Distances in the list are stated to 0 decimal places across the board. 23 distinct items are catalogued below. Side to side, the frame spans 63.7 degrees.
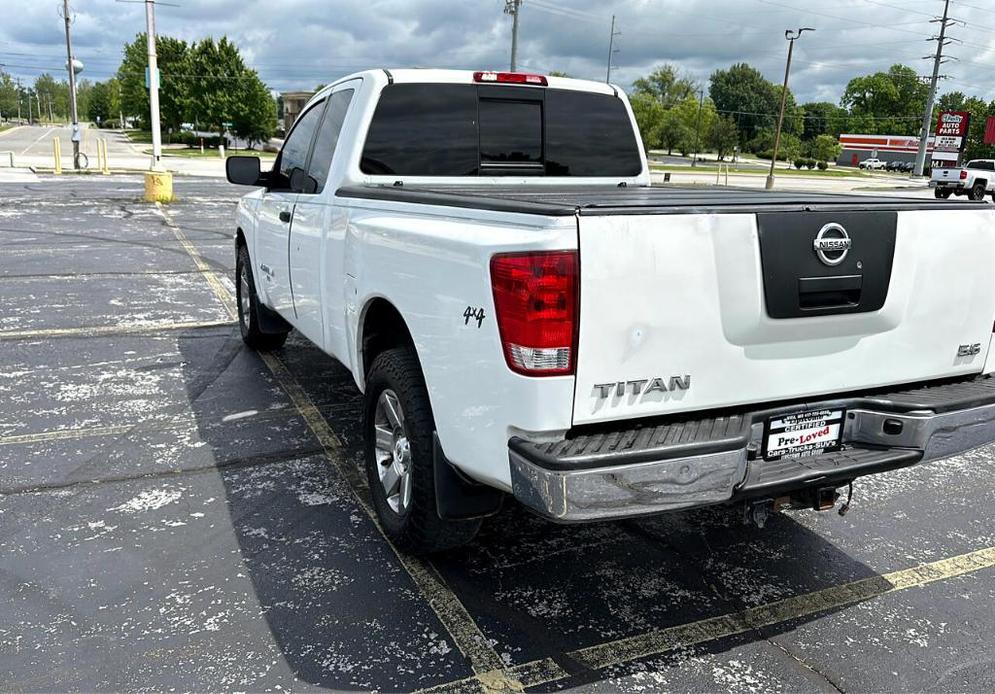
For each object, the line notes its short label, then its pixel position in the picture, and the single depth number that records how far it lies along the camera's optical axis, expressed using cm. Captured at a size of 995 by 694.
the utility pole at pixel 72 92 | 2903
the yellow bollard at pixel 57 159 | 2850
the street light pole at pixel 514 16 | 4228
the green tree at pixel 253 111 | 6372
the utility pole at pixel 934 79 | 6331
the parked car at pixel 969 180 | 3534
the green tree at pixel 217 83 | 6244
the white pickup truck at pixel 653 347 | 242
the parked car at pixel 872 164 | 10413
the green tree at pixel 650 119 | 9569
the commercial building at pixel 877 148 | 10712
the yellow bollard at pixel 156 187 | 1956
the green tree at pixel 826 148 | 9719
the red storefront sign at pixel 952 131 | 5825
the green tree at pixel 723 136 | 9056
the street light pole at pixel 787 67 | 3994
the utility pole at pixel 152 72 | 1947
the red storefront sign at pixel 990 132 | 6747
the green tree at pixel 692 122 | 9494
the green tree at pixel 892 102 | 12725
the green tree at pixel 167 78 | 6494
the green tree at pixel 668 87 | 12369
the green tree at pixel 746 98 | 13250
